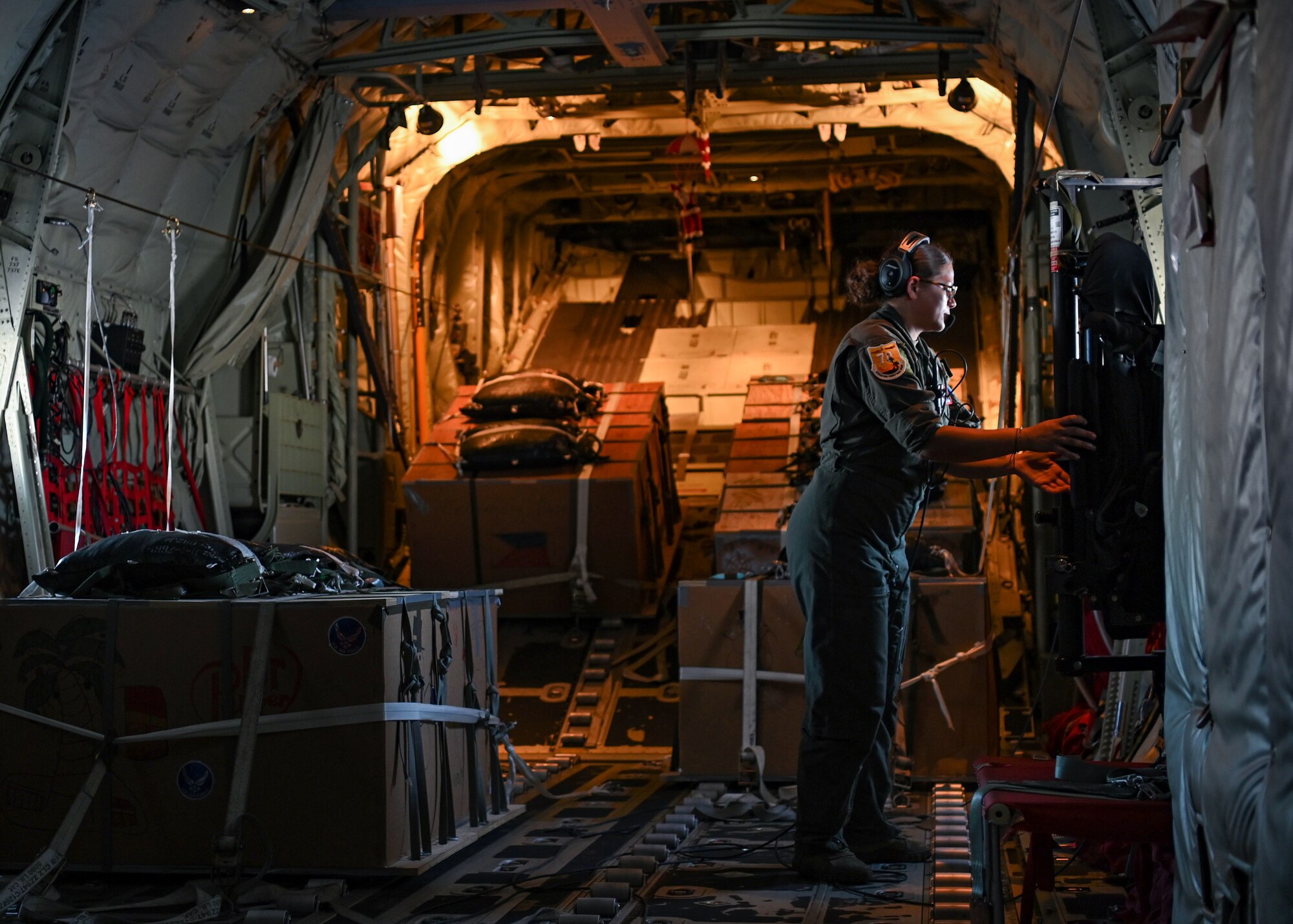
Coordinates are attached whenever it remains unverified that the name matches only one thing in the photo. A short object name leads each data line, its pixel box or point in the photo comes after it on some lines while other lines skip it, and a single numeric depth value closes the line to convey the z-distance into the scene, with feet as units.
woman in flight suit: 13.28
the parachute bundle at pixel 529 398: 28.60
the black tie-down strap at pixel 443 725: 14.69
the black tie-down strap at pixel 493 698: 16.81
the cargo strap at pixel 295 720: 13.15
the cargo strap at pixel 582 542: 26.71
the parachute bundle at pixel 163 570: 14.30
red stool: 9.12
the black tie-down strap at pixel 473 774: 15.98
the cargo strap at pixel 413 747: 13.73
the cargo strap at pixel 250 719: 12.92
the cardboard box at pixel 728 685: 19.20
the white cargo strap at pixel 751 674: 19.11
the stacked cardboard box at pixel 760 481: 25.71
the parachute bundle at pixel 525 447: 27.07
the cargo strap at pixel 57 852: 12.20
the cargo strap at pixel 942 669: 18.78
